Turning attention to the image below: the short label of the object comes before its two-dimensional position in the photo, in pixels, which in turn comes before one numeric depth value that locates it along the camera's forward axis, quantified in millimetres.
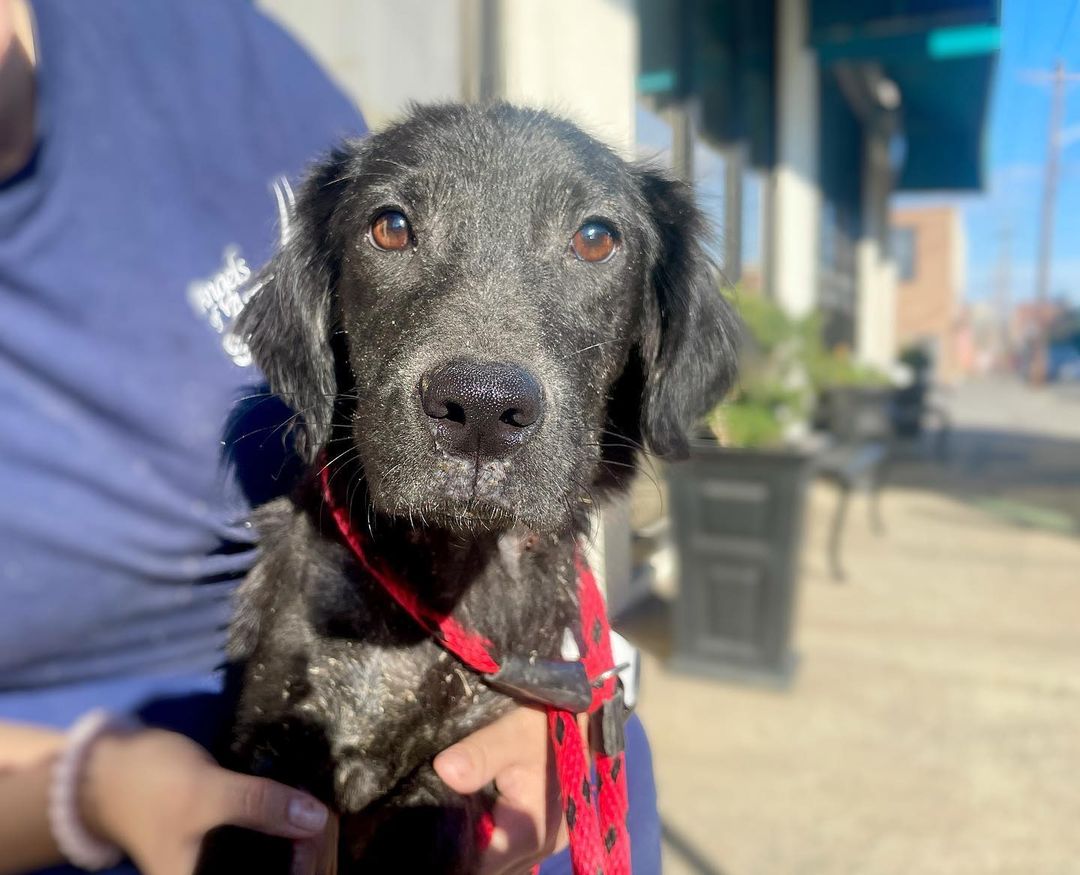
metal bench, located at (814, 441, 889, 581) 6395
